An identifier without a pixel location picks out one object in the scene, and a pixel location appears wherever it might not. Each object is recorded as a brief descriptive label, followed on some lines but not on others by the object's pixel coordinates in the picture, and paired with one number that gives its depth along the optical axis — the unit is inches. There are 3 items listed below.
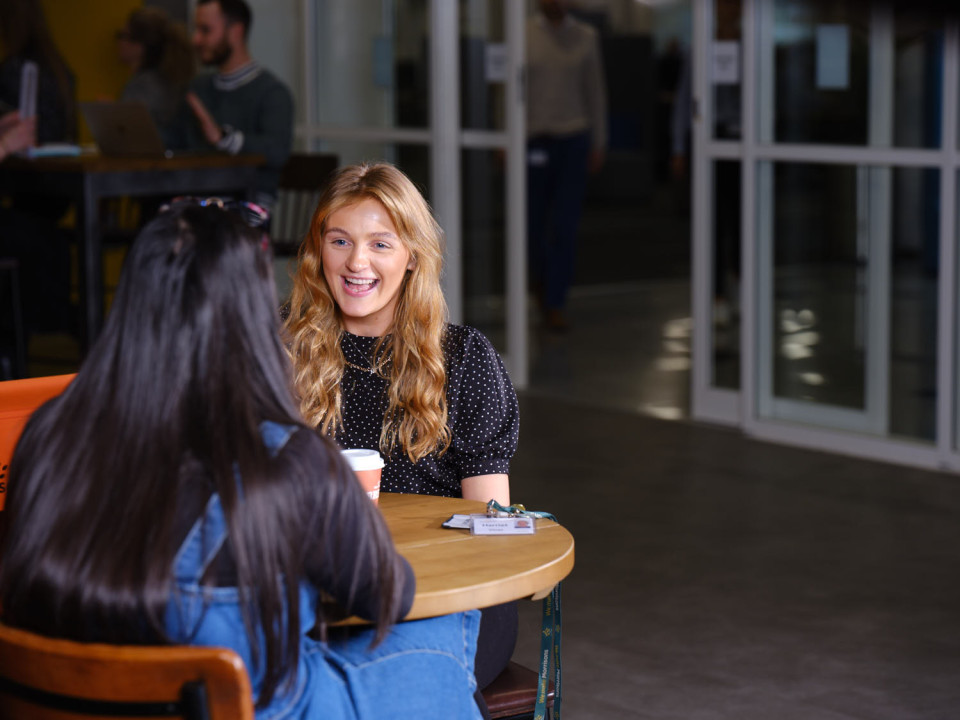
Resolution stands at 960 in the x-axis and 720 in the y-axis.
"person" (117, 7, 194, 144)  267.7
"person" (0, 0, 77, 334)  229.5
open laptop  218.1
